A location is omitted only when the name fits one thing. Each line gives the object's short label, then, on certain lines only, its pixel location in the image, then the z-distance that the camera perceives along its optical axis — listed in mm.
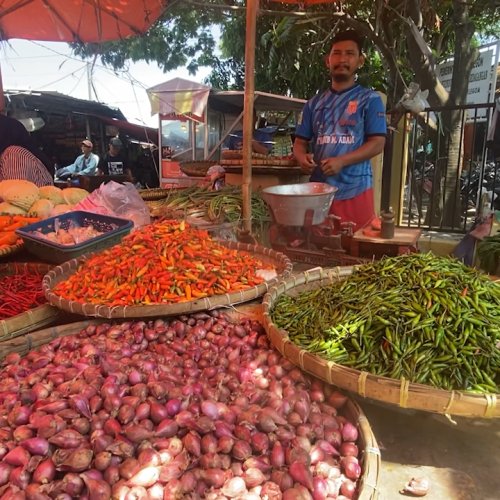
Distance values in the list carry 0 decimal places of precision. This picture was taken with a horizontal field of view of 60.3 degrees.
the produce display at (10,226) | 2982
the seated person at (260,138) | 9008
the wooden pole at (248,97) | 2617
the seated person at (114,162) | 11680
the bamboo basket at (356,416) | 1199
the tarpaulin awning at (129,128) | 12797
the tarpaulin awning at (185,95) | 10359
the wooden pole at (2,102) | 4507
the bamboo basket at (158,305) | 1965
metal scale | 2477
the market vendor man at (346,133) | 3080
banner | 5535
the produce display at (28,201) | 3422
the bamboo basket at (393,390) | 1308
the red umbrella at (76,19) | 4281
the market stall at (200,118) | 10094
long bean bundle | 3471
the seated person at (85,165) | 10219
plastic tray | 2688
